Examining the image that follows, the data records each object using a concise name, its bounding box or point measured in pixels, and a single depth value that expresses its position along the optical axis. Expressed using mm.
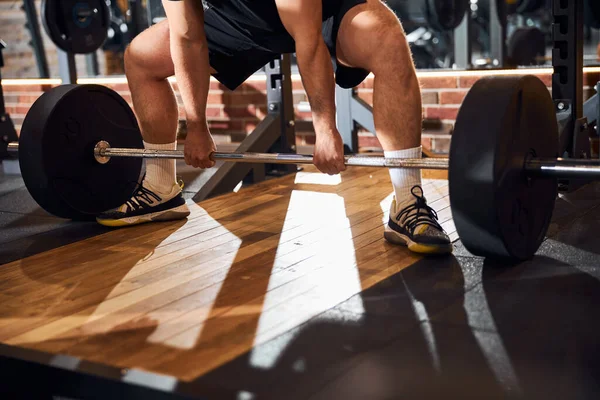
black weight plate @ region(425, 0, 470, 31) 4391
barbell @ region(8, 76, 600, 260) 1397
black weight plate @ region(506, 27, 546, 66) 5348
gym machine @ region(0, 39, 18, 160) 3355
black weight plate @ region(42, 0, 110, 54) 3486
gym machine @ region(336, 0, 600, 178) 2156
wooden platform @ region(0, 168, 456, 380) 1301
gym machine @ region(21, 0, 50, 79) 5379
